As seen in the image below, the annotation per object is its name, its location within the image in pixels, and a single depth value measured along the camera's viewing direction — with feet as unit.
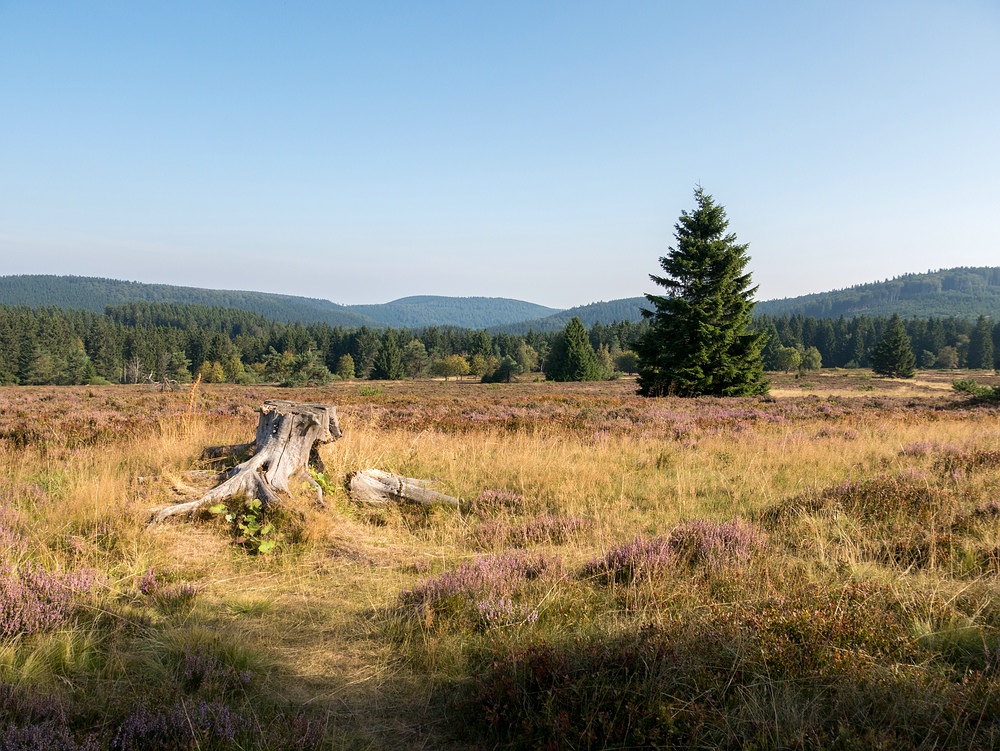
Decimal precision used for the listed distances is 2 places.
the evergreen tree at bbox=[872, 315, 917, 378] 250.57
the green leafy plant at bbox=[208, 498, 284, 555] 15.46
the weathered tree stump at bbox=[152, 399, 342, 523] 17.95
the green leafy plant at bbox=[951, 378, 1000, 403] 62.15
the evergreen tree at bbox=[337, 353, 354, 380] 343.67
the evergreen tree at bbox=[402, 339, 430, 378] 365.40
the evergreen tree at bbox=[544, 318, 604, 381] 259.19
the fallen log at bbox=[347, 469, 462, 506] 19.65
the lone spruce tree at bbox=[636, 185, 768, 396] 78.23
